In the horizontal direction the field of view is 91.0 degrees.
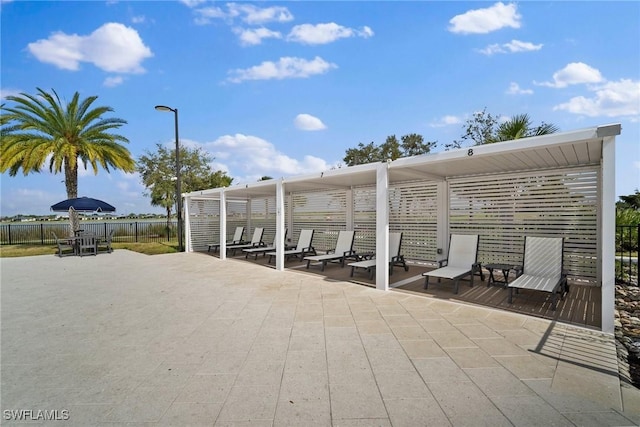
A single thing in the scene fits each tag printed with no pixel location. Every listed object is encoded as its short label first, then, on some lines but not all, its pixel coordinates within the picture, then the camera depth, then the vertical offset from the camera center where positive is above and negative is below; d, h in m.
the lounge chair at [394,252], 8.32 -1.16
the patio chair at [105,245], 14.35 -1.80
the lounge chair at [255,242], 13.21 -1.39
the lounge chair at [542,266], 5.59 -1.15
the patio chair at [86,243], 13.43 -1.40
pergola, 4.77 +0.23
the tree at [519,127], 9.60 +2.54
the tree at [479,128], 18.02 +4.70
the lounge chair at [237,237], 14.60 -1.29
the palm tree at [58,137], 15.20 +3.83
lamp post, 14.08 +0.54
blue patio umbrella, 14.05 +0.27
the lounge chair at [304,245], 11.13 -1.28
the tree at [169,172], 21.34 +2.68
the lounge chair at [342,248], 9.41 -1.25
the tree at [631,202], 12.97 +0.22
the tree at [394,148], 27.22 +5.32
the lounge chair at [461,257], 6.82 -1.13
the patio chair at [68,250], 13.40 -1.85
